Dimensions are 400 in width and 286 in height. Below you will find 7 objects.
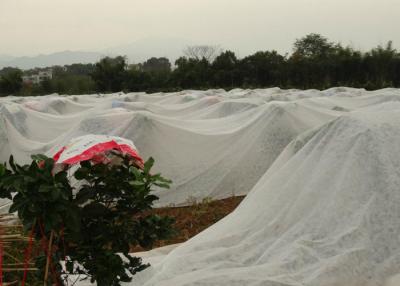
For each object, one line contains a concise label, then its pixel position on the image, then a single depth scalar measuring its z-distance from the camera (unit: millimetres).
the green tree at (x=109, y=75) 33625
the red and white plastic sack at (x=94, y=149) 2249
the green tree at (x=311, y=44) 41656
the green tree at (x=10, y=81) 33844
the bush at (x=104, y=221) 2217
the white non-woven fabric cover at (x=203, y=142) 7309
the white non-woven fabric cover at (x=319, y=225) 2992
